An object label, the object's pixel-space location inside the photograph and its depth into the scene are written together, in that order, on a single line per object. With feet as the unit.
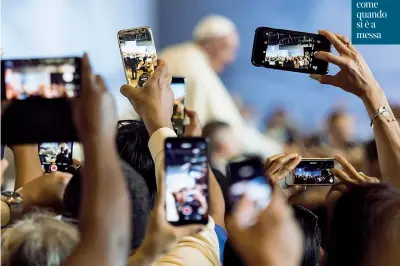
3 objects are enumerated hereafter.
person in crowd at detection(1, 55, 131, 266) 9.88
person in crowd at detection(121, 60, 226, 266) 10.40
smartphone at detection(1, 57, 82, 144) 10.42
